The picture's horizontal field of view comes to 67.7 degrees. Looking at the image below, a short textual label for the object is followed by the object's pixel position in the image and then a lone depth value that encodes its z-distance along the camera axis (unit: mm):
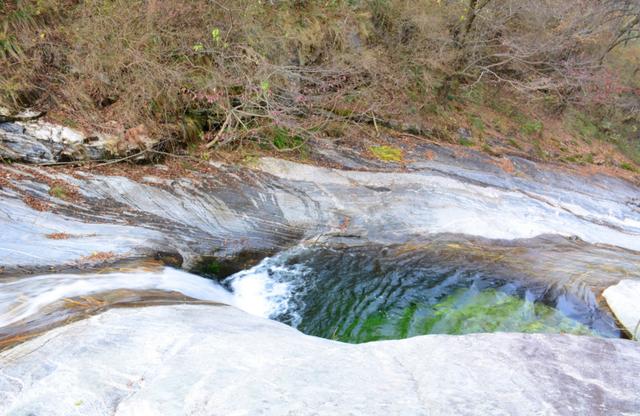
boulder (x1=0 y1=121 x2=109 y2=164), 7514
